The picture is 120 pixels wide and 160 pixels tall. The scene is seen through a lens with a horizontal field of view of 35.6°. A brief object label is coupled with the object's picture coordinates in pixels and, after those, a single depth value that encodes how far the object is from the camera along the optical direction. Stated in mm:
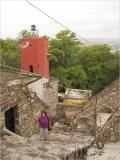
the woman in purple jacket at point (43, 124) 6402
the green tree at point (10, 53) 27581
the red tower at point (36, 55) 13810
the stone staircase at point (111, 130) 6164
